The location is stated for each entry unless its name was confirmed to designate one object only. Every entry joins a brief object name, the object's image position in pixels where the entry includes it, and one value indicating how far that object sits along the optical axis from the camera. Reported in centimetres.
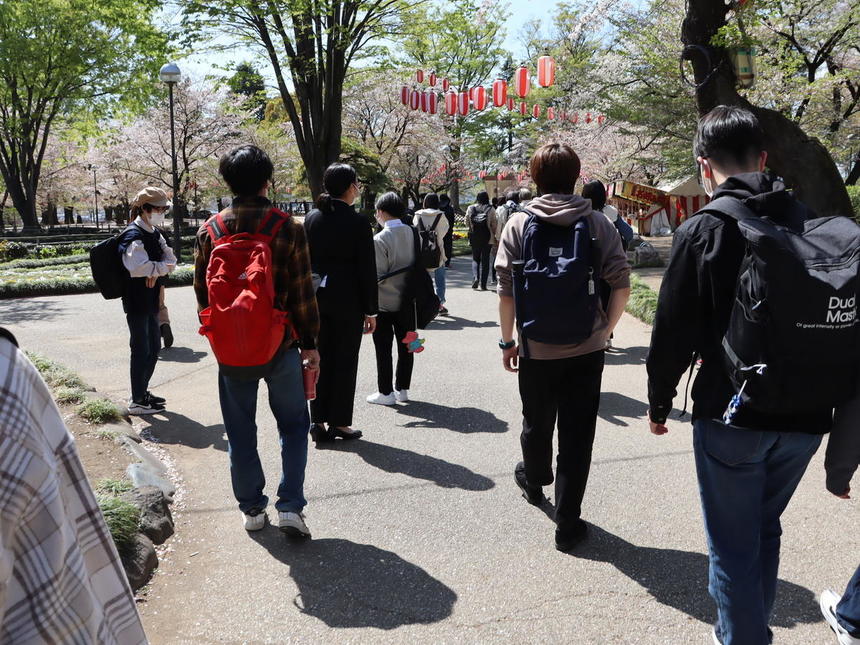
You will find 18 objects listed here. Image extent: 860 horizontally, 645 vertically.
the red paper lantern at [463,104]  1969
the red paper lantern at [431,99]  1844
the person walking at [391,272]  523
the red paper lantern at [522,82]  1624
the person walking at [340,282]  429
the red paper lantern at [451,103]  1828
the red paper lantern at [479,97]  1778
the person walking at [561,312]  295
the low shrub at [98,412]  478
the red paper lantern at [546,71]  1555
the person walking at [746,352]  180
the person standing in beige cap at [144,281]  516
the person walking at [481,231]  1184
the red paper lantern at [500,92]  1897
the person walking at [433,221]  873
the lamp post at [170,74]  1561
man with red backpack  291
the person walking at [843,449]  198
